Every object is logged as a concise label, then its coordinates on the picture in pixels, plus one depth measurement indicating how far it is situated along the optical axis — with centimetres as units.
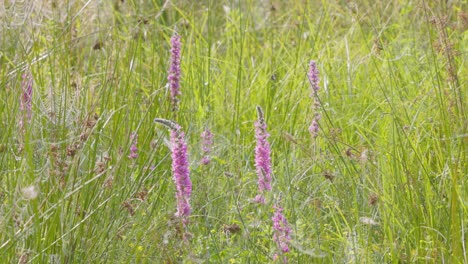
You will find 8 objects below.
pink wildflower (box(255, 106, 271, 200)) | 429
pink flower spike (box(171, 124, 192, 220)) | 408
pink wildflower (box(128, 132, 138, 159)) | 551
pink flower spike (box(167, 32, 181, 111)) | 569
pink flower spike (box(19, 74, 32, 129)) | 495
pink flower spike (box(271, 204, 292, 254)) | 424
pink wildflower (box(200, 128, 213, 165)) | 569
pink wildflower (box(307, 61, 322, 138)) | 538
